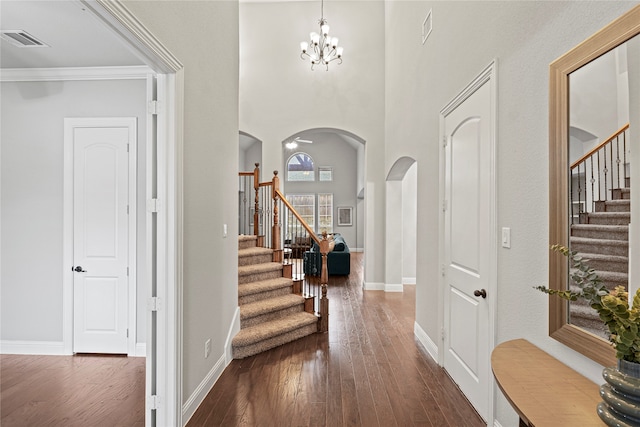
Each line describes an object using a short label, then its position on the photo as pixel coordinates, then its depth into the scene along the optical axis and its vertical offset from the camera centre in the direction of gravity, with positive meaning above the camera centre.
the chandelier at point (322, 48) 6.11 +3.26
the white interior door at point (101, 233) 3.42 -0.22
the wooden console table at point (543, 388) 1.06 -0.68
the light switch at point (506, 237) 2.03 -0.15
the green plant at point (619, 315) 0.83 -0.27
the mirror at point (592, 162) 1.17 +0.22
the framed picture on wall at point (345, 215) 14.10 -0.08
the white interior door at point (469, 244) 2.29 -0.24
